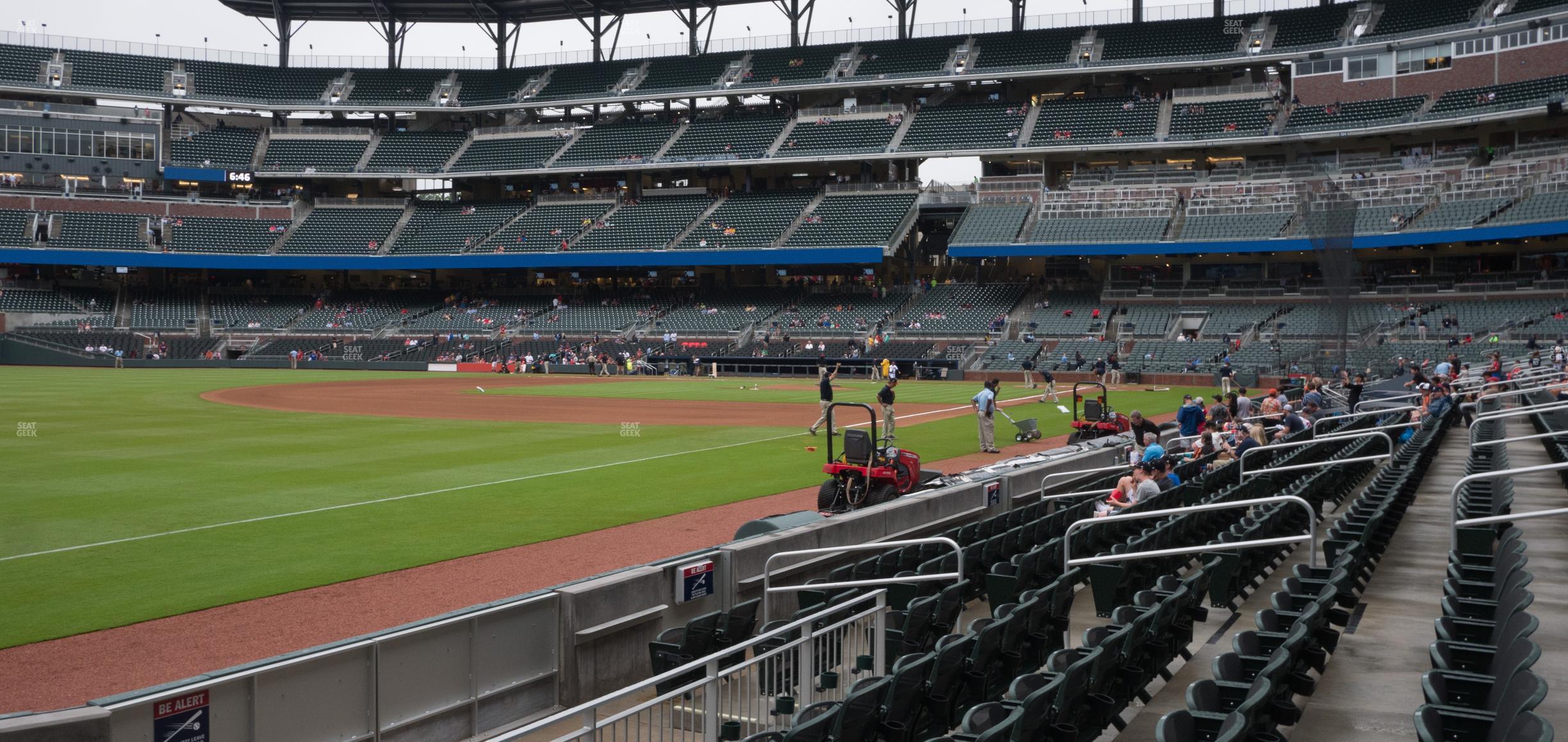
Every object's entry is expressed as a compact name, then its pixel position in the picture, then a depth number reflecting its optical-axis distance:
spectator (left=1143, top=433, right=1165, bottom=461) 16.45
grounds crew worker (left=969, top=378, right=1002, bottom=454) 27.02
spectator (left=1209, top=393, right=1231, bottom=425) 24.53
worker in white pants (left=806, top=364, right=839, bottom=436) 26.31
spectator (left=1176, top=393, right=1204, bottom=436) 23.92
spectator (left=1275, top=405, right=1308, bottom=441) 21.14
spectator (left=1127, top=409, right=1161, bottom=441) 20.88
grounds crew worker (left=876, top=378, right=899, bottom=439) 24.89
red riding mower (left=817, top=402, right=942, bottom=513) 17.34
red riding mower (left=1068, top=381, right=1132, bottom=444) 25.69
